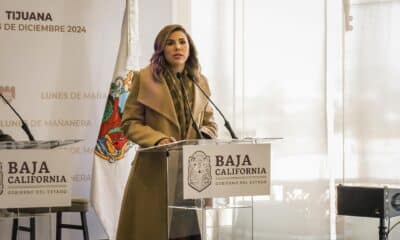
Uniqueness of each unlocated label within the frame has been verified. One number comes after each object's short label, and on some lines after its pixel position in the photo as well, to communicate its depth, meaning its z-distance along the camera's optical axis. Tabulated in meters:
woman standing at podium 5.18
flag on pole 8.74
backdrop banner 8.86
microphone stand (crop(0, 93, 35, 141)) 5.79
